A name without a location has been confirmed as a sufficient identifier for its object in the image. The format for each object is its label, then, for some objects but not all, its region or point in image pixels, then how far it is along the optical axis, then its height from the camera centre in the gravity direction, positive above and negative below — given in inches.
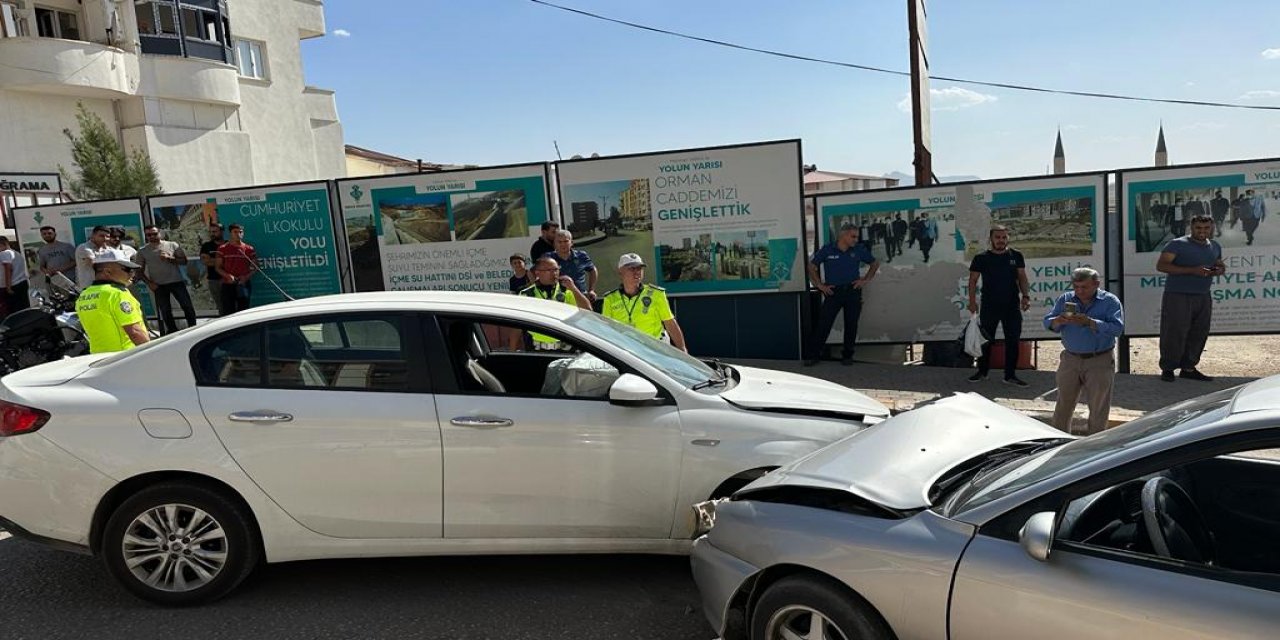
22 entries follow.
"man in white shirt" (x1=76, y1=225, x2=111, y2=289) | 393.7 +5.2
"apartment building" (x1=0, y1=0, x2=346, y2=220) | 1106.1 +270.2
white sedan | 143.3 -39.3
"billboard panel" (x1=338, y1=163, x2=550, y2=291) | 392.8 +5.8
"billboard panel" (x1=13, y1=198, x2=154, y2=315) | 462.9 +23.7
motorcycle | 373.1 -32.9
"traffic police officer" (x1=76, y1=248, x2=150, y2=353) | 207.5 -12.9
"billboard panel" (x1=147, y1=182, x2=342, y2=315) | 422.6 +11.1
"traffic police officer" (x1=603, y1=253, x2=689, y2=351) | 234.7 -25.6
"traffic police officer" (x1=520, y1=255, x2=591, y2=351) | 254.5 -19.0
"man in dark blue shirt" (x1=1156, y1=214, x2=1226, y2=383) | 306.5 -47.6
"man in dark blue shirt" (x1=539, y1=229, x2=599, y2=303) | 314.3 -15.7
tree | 963.3 +116.6
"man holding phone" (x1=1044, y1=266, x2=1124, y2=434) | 225.1 -44.6
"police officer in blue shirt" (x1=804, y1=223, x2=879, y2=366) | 357.7 -33.8
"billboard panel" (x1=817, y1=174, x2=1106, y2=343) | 344.5 -20.6
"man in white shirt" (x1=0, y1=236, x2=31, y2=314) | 478.6 -5.1
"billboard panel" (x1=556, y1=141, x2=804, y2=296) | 363.3 +1.2
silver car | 84.7 -42.7
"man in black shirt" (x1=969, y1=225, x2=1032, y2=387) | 317.7 -39.5
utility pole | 489.7 +64.5
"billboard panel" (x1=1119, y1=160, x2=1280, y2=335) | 329.1 -18.9
